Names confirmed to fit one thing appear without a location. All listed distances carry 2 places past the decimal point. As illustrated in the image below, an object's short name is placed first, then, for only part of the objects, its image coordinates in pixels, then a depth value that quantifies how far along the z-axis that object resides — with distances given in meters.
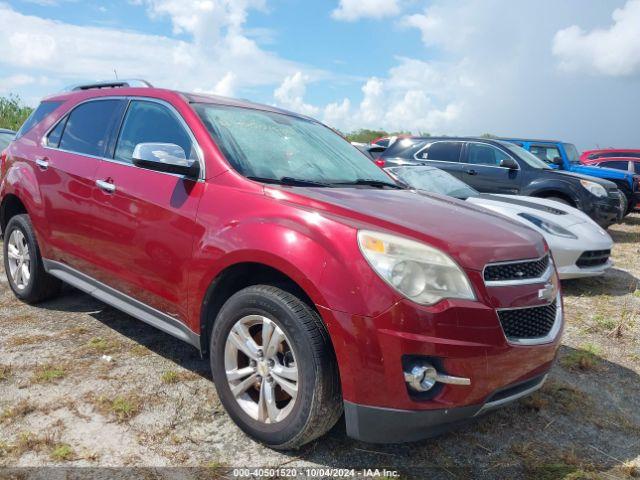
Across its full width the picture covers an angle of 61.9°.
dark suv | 8.97
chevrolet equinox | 2.18
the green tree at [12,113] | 24.56
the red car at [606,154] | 15.58
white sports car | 5.56
